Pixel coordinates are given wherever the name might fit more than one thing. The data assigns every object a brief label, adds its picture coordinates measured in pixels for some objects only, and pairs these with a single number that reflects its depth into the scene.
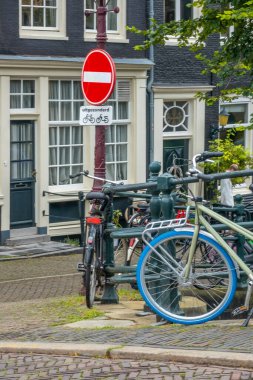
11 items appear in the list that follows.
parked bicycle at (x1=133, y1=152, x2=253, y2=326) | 8.16
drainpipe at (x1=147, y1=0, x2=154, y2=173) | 23.22
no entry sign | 12.35
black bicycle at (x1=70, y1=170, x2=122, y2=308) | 10.02
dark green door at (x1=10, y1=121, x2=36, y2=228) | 20.69
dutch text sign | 12.40
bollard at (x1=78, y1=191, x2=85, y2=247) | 13.43
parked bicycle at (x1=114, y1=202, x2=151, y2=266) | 11.66
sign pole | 12.80
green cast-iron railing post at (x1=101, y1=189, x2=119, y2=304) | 10.33
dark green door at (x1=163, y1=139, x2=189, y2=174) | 24.09
